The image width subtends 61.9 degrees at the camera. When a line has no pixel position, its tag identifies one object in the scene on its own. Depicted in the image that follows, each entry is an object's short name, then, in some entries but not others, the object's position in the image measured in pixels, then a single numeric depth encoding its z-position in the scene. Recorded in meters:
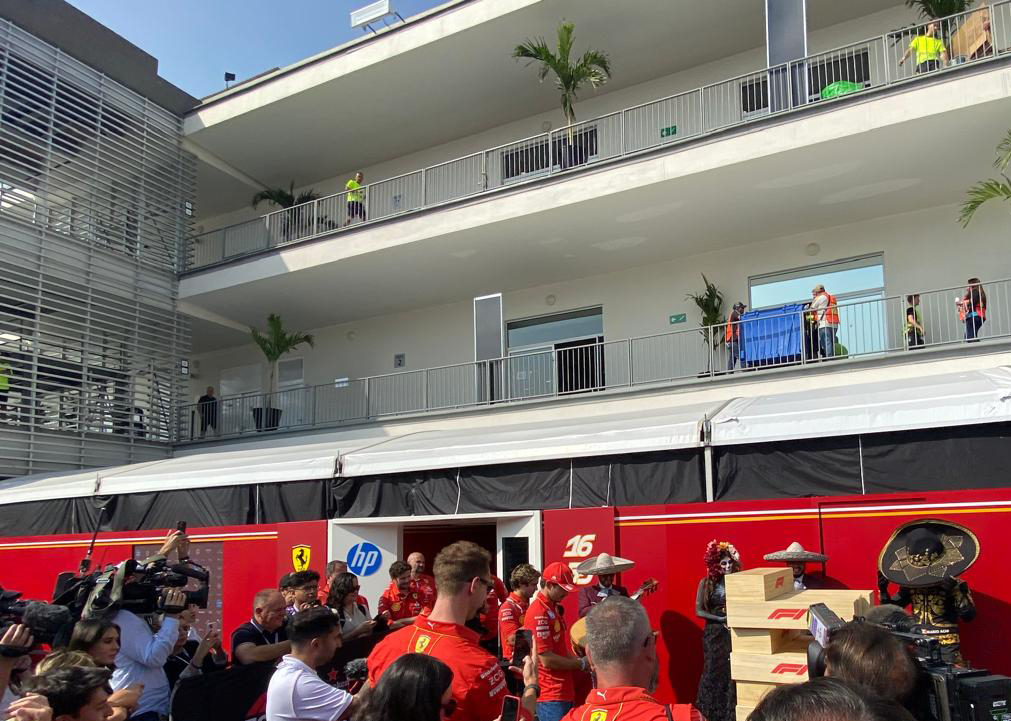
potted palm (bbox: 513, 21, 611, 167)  15.93
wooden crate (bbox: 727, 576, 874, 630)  6.19
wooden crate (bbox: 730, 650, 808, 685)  6.15
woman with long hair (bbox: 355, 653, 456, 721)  2.99
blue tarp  13.91
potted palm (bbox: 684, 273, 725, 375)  15.64
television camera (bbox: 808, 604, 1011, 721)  2.88
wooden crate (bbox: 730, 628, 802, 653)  6.40
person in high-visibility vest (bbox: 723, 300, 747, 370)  14.44
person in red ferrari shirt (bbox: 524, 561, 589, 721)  6.41
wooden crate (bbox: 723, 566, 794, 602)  6.47
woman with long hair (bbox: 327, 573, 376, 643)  7.70
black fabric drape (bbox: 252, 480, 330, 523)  12.77
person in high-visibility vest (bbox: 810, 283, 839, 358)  13.66
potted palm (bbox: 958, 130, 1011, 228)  12.14
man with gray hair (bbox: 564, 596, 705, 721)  2.92
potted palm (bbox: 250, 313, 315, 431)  20.30
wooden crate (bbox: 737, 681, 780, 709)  6.33
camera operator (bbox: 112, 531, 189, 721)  5.52
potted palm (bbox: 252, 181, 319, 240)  20.44
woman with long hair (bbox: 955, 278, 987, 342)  12.53
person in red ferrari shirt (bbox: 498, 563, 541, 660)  6.94
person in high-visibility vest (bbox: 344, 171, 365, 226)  19.09
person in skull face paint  7.96
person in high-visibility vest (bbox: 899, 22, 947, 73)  12.60
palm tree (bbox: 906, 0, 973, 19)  13.50
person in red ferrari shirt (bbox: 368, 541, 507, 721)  3.75
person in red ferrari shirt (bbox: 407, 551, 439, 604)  9.41
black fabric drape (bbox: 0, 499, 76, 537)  15.21
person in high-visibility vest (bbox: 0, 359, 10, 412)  17.41
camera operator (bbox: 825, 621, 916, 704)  2.80
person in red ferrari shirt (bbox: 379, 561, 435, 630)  9.12
